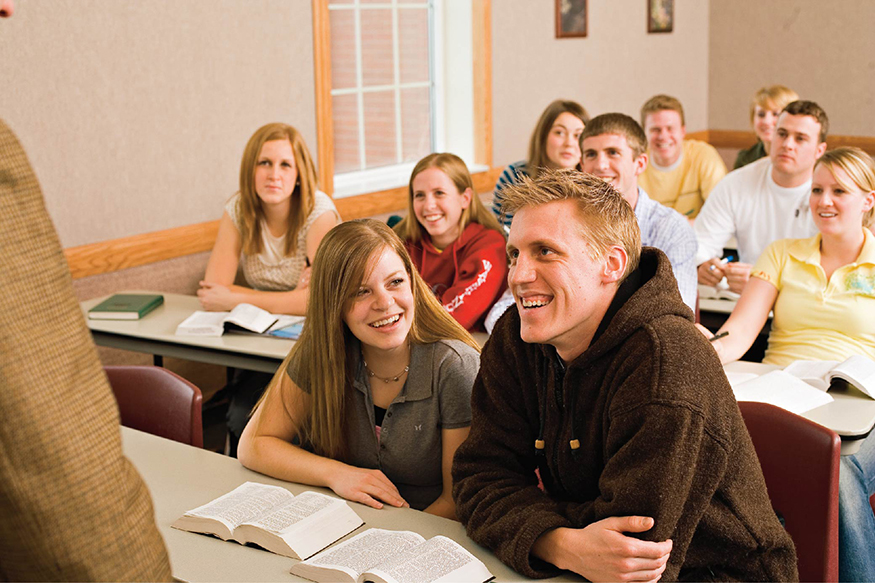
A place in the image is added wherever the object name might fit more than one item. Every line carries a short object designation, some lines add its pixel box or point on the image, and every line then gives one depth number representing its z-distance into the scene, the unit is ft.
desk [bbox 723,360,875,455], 6.99
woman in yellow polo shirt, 8.98
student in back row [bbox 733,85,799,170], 17.67
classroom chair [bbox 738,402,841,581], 5.88
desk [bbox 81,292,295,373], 9.65
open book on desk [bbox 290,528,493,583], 4.79
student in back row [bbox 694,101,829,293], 12.67
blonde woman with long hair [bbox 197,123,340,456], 11.98
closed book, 11.04
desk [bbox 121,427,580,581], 5.18
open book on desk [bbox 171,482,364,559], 5.38
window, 16.12
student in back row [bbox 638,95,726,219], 16.28
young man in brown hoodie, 4.65
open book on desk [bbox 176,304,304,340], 10.19
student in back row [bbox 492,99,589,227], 13.78
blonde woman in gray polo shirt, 6.49
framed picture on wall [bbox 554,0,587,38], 19.75
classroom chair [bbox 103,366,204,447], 7.52
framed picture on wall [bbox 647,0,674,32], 22.67
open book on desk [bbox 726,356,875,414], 7.57
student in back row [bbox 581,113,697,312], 10.55
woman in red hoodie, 10.52
